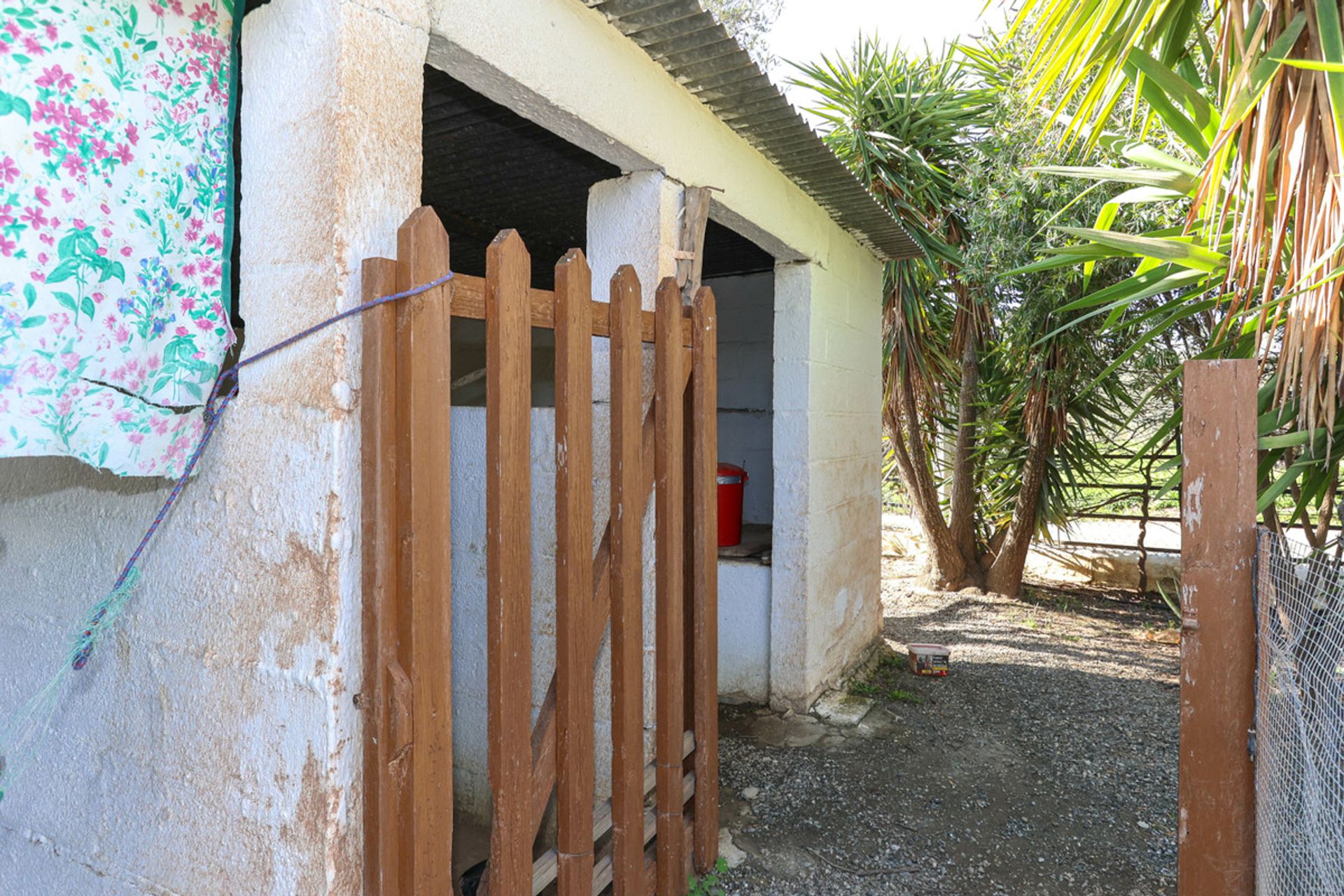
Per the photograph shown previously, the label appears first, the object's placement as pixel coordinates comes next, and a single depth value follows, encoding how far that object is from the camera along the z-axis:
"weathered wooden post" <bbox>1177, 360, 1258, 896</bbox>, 1.67
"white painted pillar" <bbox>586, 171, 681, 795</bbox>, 2.91
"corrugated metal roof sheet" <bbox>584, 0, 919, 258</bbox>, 2.62
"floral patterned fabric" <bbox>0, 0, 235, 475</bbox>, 1.47
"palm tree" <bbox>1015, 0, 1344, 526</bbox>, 2.54
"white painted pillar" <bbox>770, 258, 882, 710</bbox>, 4.61
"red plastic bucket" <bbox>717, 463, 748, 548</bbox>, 5.18
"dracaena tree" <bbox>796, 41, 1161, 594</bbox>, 6.85
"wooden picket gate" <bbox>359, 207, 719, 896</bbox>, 1.75
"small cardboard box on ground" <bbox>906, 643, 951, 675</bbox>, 5.47
